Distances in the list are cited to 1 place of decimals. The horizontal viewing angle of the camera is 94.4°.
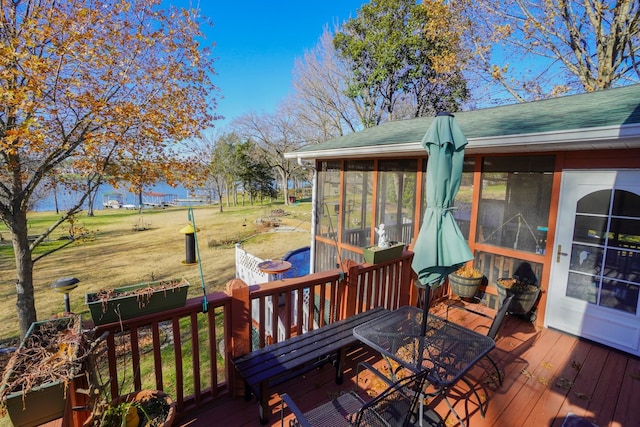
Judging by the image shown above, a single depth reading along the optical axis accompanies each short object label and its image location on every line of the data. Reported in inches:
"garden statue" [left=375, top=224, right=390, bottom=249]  157.0
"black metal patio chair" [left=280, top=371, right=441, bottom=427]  70.0
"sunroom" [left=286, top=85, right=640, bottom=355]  128.7
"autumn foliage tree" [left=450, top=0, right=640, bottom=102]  360.8
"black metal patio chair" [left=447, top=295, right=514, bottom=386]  102.7
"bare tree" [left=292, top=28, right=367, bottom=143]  650.8
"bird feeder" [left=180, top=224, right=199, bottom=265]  131.9
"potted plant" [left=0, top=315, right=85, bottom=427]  50.1
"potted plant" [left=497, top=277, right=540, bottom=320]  148.3
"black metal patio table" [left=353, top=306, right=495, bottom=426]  84.3
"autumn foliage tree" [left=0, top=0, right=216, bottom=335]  146.9
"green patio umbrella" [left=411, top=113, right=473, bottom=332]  85.8
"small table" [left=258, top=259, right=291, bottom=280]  168.4
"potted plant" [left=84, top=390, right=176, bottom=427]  65.8
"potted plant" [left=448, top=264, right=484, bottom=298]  169.2
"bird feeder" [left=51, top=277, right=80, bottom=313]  115.0
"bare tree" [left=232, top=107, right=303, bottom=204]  839.1
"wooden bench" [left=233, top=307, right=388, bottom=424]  82.7
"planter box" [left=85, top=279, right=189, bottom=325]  68.9
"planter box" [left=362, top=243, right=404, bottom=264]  127.9
